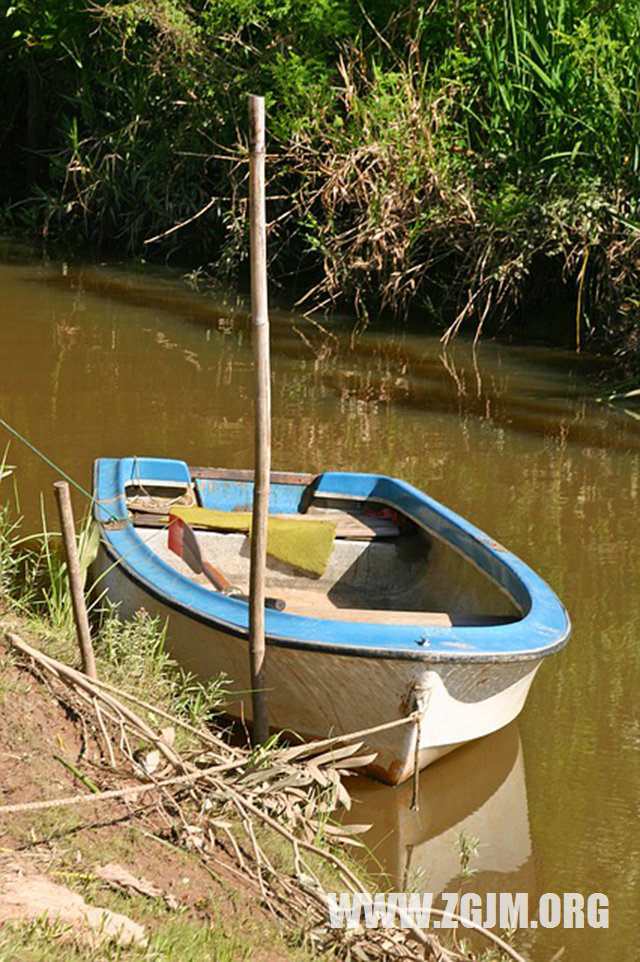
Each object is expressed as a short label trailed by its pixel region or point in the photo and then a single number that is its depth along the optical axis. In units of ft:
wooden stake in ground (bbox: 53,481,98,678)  19.87
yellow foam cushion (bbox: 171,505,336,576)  29.18
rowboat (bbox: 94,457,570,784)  22.56
